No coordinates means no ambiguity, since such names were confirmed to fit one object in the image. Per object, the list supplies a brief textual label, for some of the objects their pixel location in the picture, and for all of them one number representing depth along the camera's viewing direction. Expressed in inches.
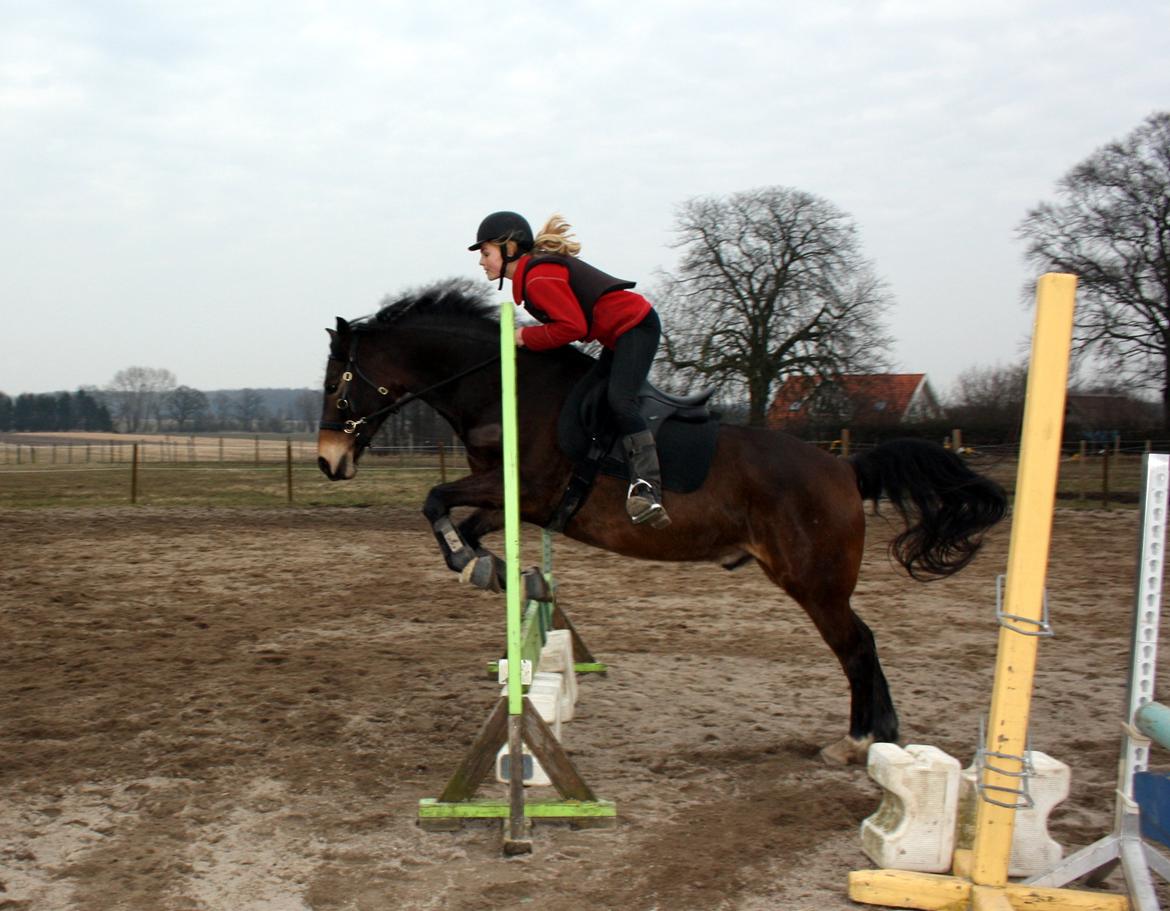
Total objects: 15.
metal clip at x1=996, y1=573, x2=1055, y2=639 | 112.1
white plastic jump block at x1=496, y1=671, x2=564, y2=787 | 158.2
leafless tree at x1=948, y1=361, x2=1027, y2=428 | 1030.3
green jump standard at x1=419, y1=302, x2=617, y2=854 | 137.8
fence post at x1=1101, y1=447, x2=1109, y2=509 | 656.4
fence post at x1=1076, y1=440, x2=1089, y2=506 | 687.7
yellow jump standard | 110.1
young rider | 163.2
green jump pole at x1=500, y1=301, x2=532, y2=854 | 137.1
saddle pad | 171.2
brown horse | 174.2
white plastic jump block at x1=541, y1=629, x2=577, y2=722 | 205.5
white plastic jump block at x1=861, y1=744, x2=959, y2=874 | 128.9
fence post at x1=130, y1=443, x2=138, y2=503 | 713.2
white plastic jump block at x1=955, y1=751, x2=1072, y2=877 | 131.9
